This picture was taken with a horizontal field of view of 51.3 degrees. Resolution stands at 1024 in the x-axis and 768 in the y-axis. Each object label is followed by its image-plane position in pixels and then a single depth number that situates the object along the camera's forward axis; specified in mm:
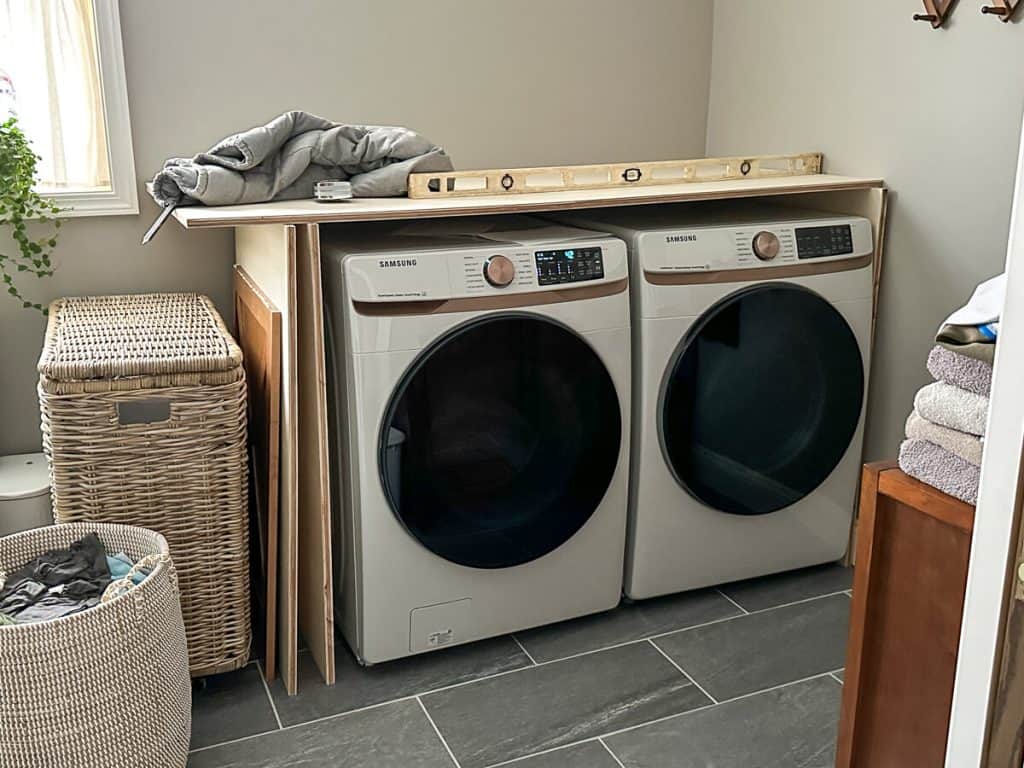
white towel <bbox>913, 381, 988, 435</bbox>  1243
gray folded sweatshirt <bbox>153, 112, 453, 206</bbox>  2057
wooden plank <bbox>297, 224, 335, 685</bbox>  1902
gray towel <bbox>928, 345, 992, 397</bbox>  1235
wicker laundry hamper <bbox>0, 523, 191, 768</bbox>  1589
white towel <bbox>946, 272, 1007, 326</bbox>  1232
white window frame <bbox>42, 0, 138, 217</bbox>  2287
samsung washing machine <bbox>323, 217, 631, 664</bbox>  1958
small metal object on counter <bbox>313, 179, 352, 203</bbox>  2059
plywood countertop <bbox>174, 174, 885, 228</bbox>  1845
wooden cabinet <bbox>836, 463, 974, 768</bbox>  1324
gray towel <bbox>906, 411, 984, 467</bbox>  1255
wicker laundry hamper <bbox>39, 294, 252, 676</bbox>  1855
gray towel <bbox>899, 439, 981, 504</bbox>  1272
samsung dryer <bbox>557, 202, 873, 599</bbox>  2199
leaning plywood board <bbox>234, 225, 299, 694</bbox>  1896
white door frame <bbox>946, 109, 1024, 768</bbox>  923
